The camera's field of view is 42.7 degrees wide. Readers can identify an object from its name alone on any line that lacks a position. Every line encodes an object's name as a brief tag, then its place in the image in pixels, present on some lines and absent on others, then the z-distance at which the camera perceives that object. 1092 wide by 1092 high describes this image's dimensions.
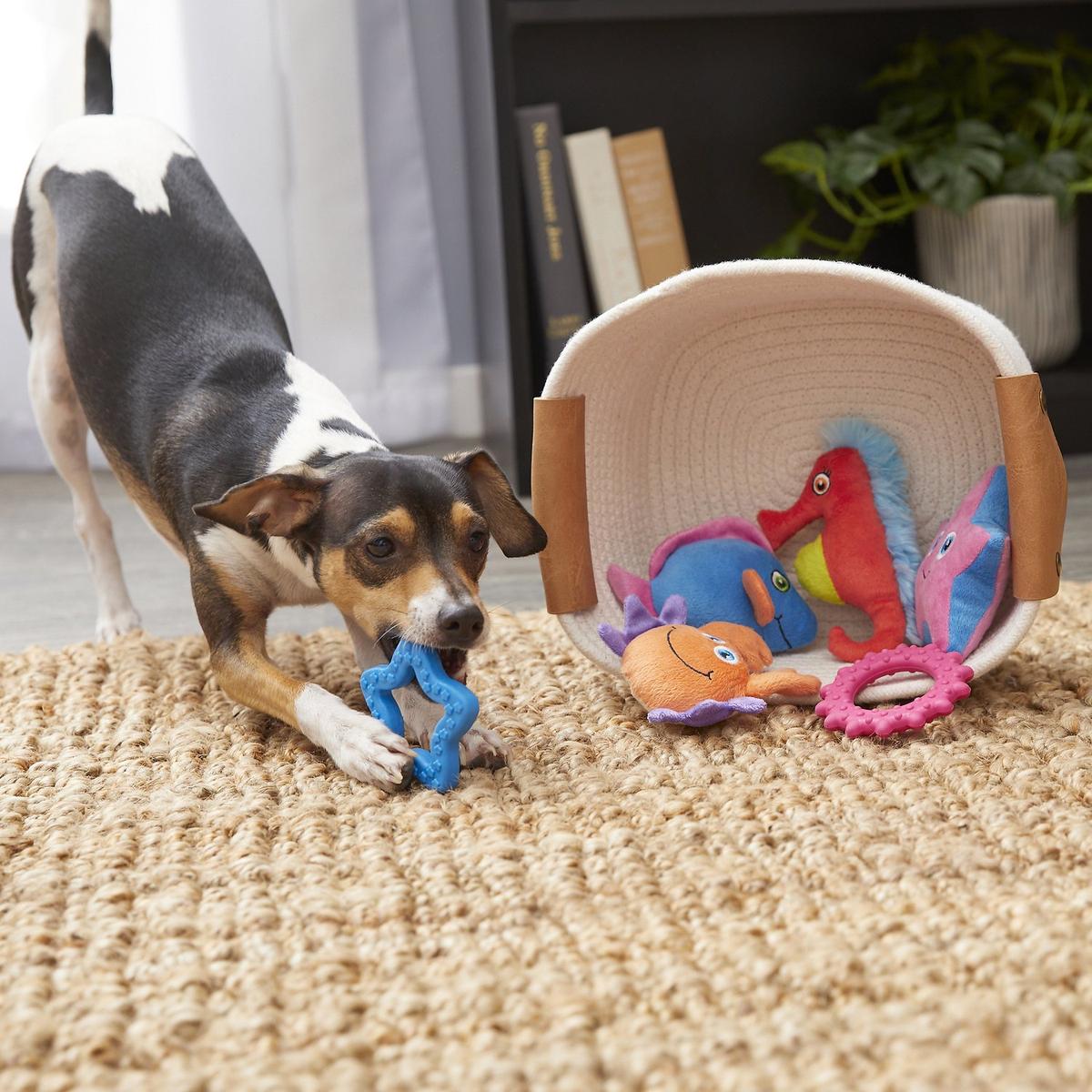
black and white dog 1.49
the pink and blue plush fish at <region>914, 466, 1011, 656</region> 1.57
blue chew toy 1.44
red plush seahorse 1.77
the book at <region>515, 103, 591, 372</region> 2.94
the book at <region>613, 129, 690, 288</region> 3.03
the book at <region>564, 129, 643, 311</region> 2.98
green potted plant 2.96
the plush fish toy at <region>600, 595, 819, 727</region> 1.58
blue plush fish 1.76
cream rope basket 1.54
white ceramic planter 3.03
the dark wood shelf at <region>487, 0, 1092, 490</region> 3.12
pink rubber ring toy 1.53
